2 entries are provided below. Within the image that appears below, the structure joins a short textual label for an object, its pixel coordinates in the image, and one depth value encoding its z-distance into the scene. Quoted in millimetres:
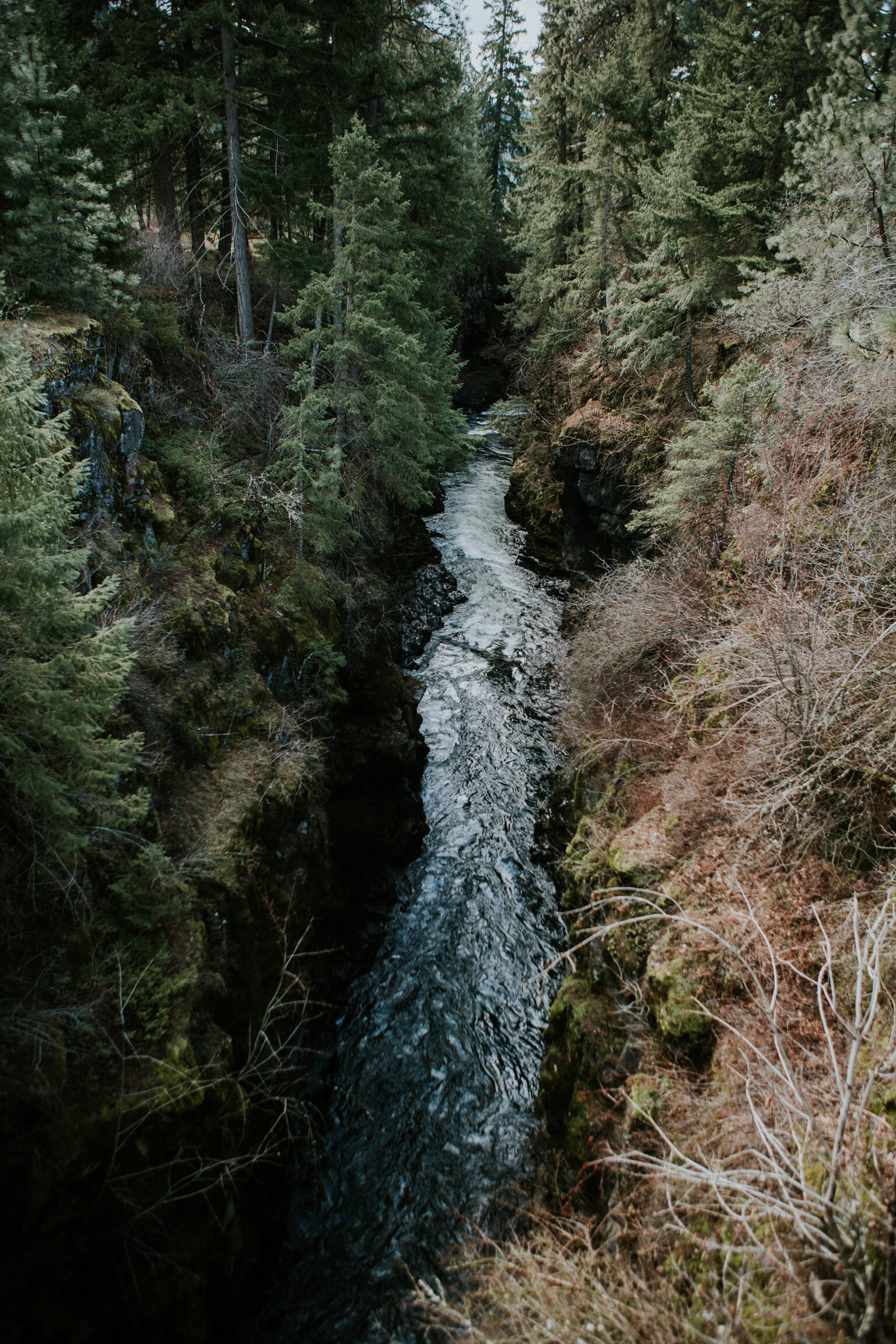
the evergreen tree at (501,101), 35656
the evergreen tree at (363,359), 10500
